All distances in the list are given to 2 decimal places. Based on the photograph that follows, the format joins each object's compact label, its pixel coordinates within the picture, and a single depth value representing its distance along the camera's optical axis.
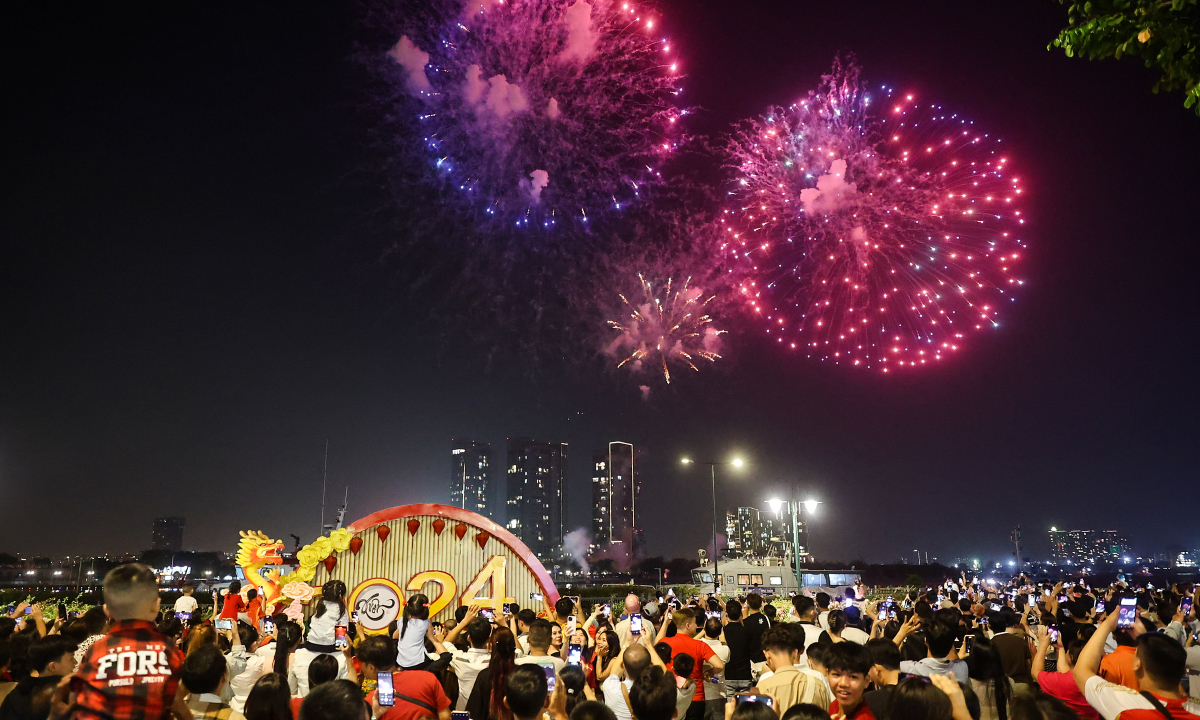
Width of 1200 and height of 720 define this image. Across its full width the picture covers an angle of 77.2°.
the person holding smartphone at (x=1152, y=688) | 4.52
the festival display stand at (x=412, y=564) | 18.95
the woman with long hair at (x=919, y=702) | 3.88
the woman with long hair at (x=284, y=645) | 6.85
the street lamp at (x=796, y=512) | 24.31
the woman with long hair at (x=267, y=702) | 4.61
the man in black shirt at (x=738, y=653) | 9.04
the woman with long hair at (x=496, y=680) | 6.39
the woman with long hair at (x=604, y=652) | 7.50
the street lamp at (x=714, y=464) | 28.30
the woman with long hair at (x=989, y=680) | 6.21
